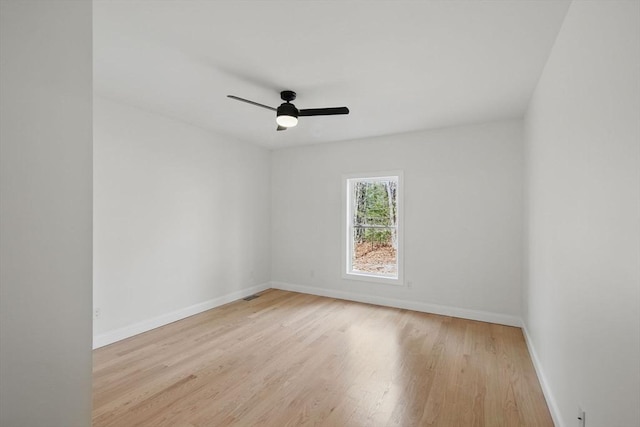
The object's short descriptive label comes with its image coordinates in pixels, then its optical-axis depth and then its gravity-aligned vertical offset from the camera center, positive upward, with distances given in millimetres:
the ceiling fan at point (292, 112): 2801 +970
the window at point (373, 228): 4754 -239
